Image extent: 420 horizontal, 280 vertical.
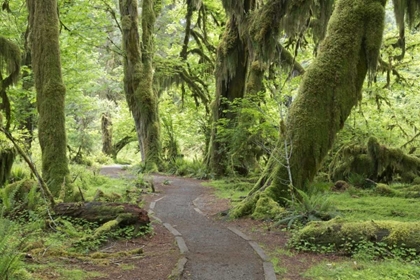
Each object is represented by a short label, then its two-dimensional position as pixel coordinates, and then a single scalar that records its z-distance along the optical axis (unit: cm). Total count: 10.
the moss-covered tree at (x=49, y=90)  901
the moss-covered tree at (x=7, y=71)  939
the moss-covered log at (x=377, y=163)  1198
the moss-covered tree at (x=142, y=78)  1892
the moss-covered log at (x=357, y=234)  538
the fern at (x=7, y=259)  339
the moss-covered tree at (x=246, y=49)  985
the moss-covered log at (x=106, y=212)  711
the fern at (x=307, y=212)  707
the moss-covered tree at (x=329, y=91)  830
